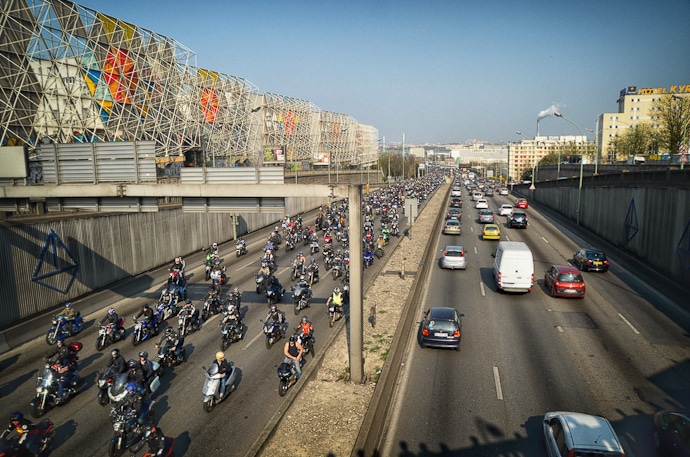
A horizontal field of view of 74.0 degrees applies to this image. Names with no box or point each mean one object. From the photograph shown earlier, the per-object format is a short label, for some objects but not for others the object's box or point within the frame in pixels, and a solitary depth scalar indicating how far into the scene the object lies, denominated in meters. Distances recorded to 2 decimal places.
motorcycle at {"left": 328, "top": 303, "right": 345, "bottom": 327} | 17.89
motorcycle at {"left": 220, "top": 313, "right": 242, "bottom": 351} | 15.75
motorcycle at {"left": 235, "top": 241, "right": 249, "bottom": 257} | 32.59
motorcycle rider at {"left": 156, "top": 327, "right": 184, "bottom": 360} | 14.06
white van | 21.27
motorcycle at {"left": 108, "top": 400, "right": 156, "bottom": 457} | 9.62
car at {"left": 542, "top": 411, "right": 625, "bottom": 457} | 8.12
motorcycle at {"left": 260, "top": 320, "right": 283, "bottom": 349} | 15.80
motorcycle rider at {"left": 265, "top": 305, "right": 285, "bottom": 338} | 16.12
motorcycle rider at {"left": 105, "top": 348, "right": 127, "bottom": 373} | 11.97
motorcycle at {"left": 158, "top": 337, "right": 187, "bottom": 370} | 13.81
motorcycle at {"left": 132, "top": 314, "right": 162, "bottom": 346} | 16.27
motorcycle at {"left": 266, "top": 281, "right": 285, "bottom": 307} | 20.80
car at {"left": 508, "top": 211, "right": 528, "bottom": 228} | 42.53
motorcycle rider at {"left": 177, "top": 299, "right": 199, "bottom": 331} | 17.01
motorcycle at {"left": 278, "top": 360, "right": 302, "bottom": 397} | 12.20
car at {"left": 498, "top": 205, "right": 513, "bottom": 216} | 50.83
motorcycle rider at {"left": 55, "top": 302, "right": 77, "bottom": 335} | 17.00
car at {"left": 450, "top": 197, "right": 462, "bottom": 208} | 61.35
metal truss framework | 43.91
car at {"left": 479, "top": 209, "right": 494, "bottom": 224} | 44.38
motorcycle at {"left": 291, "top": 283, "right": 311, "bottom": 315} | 19.77
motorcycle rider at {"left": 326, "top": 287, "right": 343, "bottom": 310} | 18.11
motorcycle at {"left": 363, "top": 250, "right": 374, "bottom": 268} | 27.41
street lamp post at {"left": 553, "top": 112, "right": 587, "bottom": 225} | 41.04
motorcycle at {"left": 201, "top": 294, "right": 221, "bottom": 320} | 19.08
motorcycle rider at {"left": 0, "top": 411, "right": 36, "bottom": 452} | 9.09
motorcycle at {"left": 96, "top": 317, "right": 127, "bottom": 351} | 16.09
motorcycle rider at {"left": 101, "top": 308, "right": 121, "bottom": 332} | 16.48
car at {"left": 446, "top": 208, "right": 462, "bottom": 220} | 46.82
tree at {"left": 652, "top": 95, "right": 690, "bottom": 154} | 52.12
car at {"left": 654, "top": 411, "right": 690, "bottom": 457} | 8.52
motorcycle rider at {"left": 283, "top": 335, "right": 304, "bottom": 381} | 12.71
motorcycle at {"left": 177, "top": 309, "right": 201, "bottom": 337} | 16.67
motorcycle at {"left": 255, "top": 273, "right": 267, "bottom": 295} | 23.05
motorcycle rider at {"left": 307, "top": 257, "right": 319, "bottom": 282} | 24.14
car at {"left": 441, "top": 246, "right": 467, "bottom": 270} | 26.62
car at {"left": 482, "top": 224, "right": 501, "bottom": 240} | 36.69
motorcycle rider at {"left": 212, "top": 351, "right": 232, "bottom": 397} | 11.74
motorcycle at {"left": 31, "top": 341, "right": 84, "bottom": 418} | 11.82
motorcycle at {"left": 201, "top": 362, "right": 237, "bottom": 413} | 11.48
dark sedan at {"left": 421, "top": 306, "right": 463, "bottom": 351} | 14.94
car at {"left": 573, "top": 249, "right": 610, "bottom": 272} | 26.22
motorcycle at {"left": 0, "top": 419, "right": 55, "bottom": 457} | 8.75
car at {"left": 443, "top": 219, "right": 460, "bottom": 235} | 39.78
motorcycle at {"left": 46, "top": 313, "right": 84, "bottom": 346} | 16.61
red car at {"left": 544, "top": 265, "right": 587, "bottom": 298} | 20.89
